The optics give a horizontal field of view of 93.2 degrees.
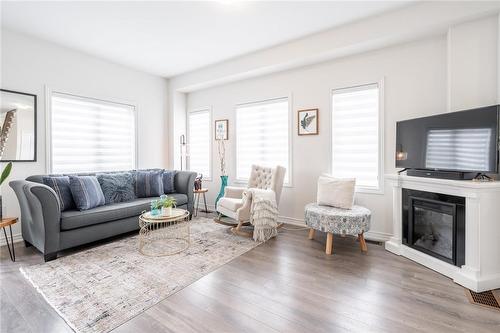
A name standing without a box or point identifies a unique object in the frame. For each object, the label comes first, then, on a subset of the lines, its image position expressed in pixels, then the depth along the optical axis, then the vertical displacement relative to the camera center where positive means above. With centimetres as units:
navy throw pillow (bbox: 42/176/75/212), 299 -33
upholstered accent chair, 337 -51
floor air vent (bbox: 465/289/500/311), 186 -112
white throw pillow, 303 -39
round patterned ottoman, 275 -70
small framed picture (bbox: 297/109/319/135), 371 +65
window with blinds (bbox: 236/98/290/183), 412 +50
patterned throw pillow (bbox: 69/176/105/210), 302 -39
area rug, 176 -109
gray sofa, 256 -70
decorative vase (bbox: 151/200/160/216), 285 -57
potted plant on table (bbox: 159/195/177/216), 288 -53
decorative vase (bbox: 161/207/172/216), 286 -59
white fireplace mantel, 206 -66
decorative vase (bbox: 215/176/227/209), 444 -41
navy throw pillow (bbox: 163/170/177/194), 430 -36
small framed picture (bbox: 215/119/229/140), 476 +68
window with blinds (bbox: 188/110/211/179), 514 +47
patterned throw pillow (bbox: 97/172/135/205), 350 -37
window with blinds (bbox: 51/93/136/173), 367 +48
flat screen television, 212 +21
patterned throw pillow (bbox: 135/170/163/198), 400 -37
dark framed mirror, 310 +50
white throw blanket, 324 -71
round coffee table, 279 -106
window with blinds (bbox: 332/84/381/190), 330 +40
